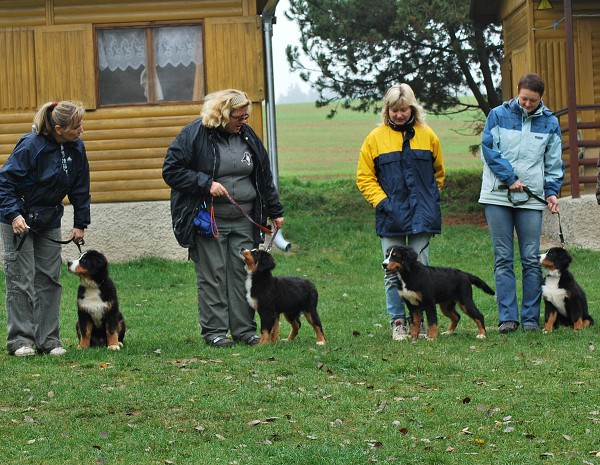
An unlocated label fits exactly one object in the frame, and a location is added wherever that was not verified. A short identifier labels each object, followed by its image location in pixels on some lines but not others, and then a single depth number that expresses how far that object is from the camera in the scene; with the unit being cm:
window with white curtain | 1582
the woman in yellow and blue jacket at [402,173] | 887
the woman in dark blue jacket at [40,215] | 837
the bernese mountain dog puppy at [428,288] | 872
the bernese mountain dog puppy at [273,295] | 877
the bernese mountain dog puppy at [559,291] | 925
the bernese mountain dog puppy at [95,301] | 861
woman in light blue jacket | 921
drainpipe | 1600
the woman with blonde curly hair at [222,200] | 866
